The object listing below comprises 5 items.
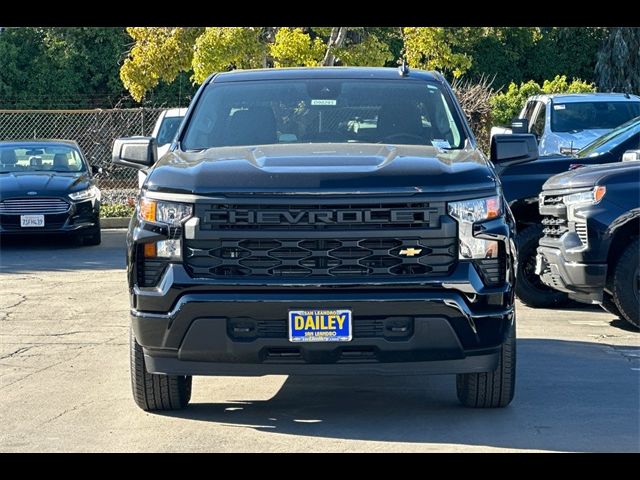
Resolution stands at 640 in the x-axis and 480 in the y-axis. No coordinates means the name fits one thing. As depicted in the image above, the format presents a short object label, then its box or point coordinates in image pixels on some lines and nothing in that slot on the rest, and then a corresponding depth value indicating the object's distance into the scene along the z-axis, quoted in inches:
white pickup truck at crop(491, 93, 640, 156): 765.3
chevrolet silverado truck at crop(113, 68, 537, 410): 274.1
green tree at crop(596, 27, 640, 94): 1424.7
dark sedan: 738.8
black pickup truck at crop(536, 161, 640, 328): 419.2
